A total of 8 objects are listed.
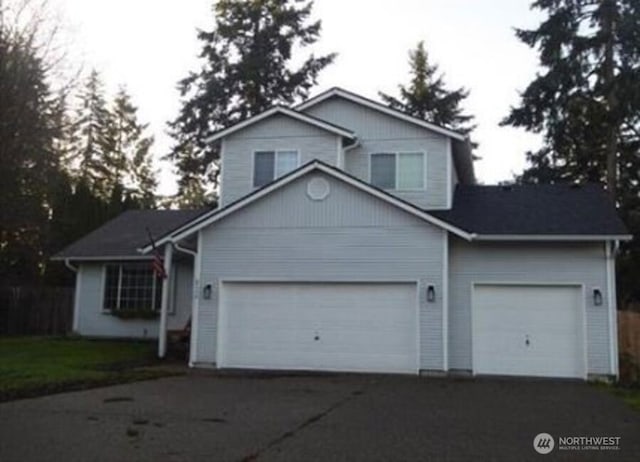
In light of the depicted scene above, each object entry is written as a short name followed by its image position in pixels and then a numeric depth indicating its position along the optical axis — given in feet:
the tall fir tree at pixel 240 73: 111.65
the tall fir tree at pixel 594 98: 84.28
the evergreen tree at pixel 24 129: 76.33
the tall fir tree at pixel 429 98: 132.57
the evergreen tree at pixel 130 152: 157.07
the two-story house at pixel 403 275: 51.03
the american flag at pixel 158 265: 55.42
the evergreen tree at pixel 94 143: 149.69
